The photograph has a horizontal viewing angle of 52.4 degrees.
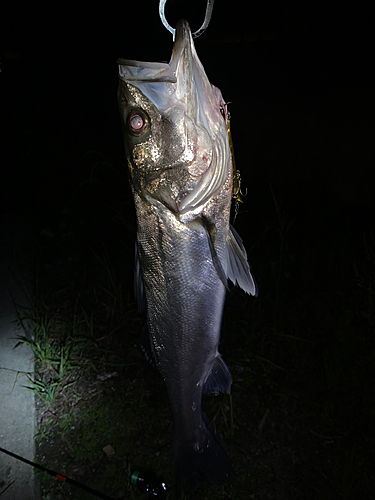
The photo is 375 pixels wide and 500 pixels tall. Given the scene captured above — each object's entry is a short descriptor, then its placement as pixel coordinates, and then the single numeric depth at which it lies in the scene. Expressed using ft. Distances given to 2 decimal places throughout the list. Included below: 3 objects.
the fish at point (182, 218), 1.05
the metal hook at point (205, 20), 0.95
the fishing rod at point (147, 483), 1.77
